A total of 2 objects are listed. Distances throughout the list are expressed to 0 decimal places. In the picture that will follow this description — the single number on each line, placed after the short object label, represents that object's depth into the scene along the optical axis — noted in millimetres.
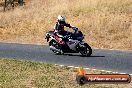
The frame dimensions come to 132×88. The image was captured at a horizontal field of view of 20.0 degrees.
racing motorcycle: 17875
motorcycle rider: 18094
